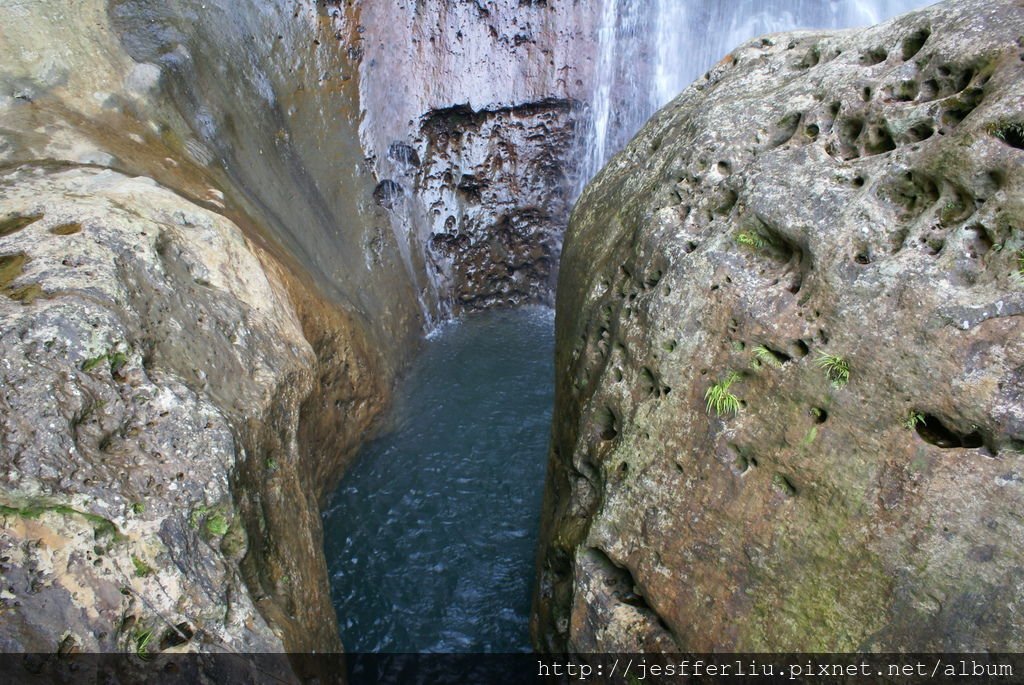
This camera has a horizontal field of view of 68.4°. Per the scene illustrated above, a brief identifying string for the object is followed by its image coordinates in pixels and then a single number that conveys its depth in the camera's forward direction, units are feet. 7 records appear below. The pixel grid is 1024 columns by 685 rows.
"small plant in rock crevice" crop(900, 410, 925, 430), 9.50
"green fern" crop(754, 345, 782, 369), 10.56
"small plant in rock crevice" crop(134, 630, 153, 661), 10.20
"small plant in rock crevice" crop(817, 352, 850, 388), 9.99
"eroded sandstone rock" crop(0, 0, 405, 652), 10.46
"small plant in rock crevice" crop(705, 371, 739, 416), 10.83
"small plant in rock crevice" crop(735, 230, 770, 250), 11.39
